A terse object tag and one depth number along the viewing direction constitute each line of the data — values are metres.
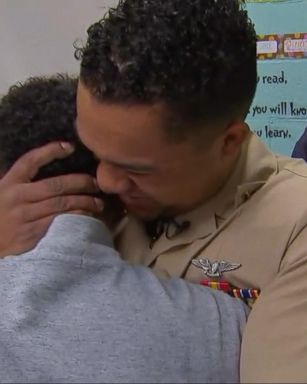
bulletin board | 1.86
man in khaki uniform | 0.77
